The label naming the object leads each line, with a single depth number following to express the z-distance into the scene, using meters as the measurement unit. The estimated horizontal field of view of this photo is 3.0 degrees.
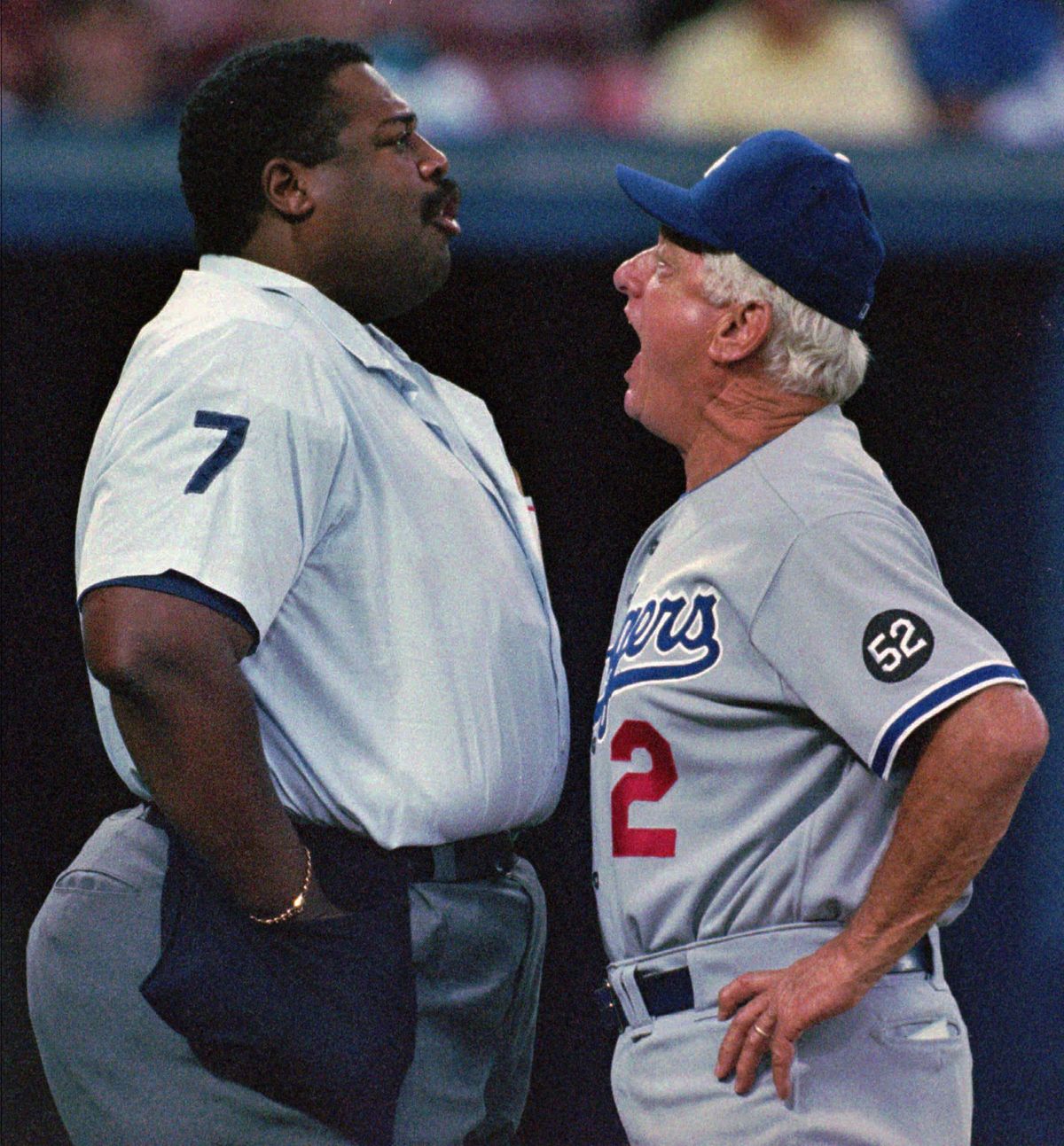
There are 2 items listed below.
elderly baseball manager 15.84
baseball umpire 15.91
